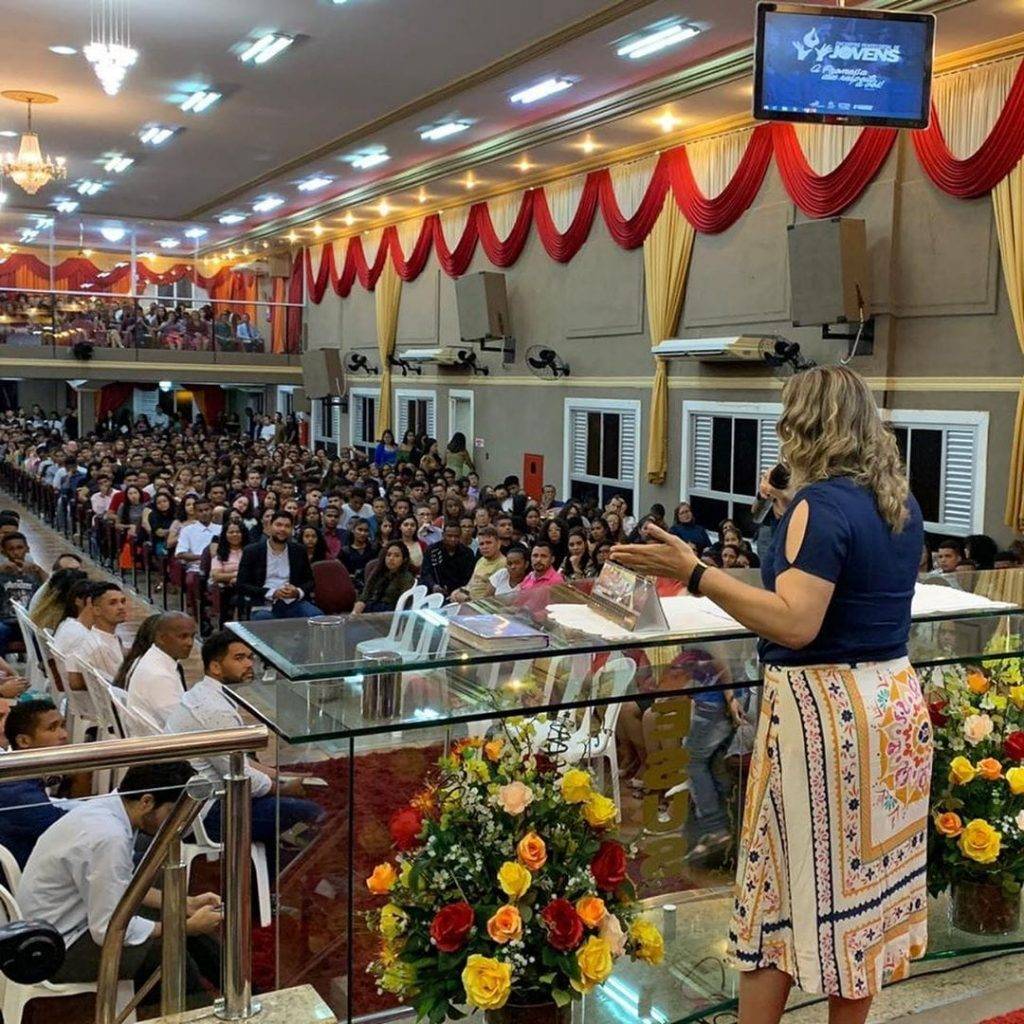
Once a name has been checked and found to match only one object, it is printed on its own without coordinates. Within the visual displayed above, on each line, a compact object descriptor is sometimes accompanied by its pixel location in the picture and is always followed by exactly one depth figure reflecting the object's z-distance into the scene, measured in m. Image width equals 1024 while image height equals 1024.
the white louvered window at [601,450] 13.16
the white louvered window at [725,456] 11.20
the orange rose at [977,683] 2.98
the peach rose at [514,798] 2.20
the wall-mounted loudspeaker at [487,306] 15.22
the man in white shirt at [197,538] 9.87
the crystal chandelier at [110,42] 9.09
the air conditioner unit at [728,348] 10.73
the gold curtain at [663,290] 12.12
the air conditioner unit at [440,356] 16.41
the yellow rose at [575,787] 2.26
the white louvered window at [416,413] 17.73
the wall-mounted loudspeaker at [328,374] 20.42
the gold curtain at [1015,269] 8.38
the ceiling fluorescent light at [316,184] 17.27
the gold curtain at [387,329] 18.98
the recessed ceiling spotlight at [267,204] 19.47
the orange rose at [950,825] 2.85
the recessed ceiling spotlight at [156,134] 14.47
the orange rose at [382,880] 2.19
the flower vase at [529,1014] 2.24
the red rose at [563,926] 2.15
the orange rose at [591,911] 2.18
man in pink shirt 7.42
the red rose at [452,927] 2.12
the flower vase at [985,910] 2.96
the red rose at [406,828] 2.25
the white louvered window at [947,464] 8.98
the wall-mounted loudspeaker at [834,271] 9.52
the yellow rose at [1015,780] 2.87
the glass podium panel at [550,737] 2.23
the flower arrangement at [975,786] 2.87
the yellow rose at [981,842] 2.82
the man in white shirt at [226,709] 3.35
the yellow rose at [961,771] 2.85
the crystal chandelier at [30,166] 13.53
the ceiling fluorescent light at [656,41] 9.32
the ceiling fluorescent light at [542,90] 11.14
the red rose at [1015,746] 2.91
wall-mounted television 5.69
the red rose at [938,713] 2.97
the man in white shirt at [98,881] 2.19
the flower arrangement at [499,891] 2.15
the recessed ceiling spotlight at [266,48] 10.33
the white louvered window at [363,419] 20.16
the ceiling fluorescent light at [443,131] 13.19
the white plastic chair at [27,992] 2.25
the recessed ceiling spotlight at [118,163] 16.75
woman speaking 2.11
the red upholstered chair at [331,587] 8.35
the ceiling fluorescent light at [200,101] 12.52
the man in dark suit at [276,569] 8.41
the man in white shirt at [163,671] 4.75
